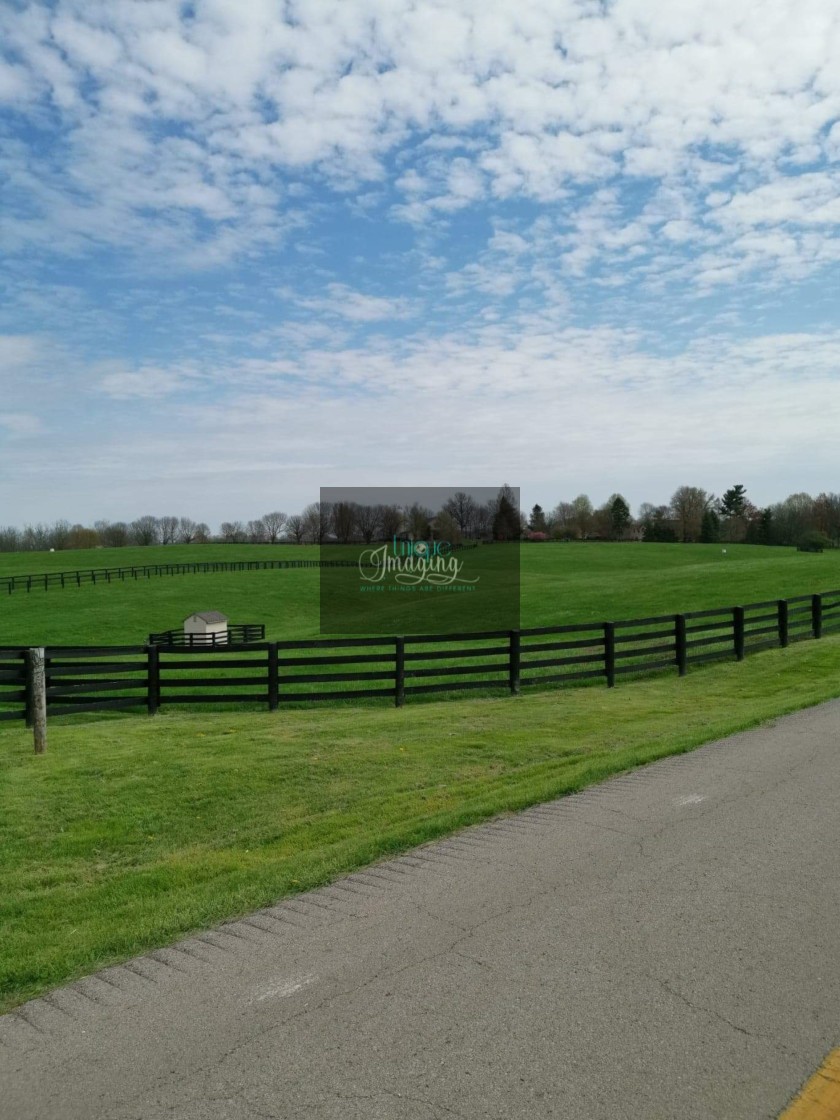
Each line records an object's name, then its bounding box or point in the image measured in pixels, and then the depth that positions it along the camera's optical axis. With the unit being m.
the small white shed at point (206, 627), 31.37
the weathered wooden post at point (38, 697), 9.74
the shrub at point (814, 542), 79.00
